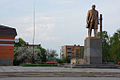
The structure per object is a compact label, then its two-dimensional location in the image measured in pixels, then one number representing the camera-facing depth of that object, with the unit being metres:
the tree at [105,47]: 67.88
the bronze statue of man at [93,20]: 25.48
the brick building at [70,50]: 139.35
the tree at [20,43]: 73.52
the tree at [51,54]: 68.88
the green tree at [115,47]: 63.52
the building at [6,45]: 36.53
